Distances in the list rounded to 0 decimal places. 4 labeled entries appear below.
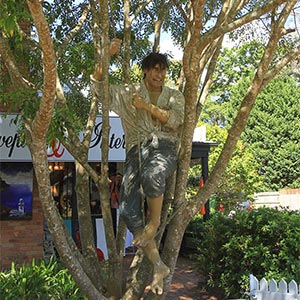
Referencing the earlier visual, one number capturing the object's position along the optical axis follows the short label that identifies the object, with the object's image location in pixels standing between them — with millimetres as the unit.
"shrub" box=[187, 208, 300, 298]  5805
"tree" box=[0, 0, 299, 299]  3660
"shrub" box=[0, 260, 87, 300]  4598
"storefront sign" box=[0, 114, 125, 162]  8078
